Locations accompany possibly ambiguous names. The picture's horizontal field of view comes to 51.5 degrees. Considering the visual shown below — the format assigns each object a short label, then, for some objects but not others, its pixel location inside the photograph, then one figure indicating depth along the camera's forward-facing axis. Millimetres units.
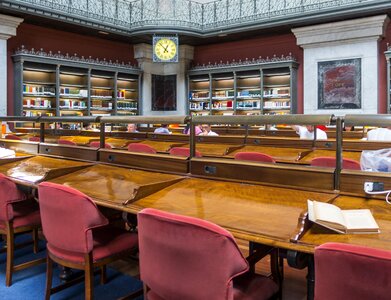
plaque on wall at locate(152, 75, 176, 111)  14109
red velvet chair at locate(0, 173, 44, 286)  2795
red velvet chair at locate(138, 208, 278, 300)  1477
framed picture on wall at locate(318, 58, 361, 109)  11008
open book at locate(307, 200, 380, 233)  1586
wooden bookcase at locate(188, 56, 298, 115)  11906
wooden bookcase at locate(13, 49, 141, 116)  10617
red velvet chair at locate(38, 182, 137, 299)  2158
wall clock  12211
